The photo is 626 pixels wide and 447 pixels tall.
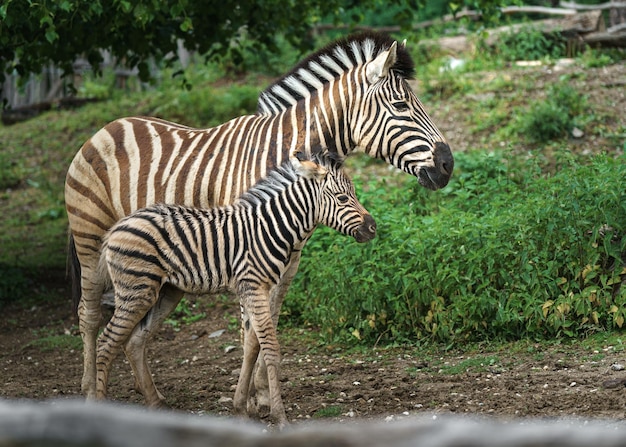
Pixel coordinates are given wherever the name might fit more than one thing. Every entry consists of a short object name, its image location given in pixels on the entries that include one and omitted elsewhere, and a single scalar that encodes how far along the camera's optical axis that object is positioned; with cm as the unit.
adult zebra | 1287
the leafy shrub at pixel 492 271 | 1412
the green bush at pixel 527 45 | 2995
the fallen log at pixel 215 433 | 340
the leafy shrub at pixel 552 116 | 2356
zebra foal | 1159
